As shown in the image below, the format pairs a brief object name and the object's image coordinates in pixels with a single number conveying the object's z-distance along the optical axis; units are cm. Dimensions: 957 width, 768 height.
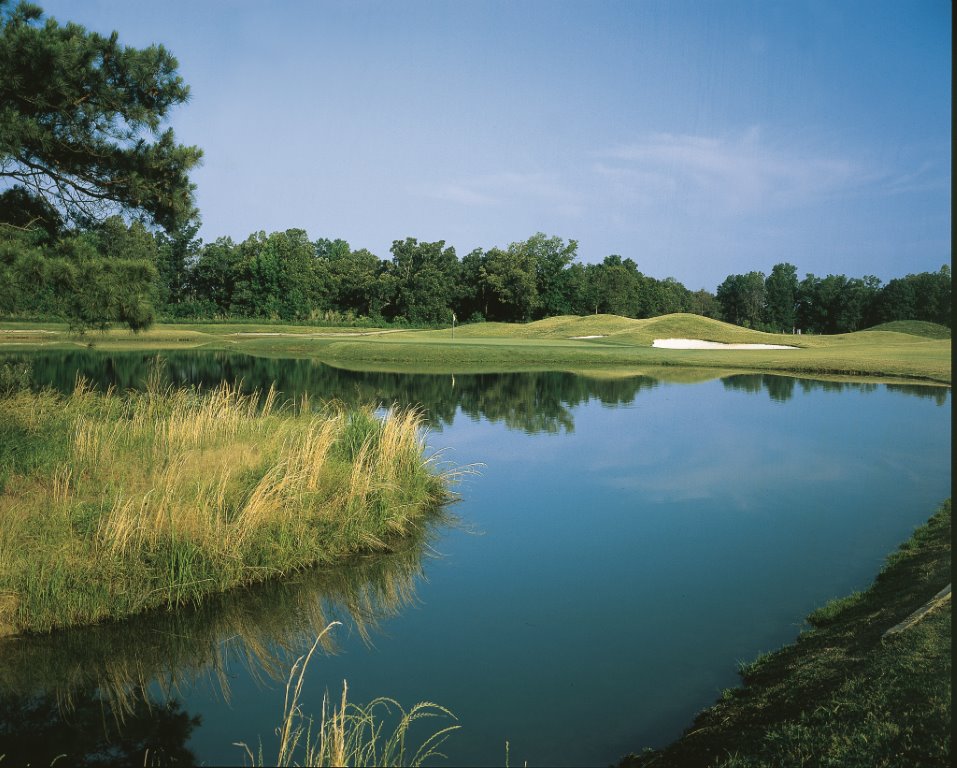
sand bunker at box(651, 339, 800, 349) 4848
